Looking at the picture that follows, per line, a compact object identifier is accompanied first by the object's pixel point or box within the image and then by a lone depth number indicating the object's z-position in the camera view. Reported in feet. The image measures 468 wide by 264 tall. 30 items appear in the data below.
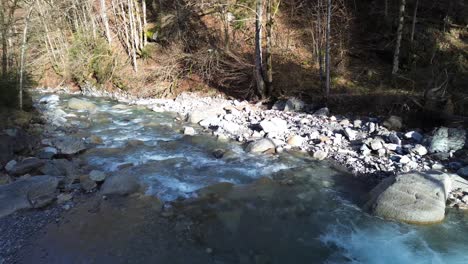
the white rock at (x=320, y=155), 30.58
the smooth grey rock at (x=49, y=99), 50.85
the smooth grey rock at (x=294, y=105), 41.88
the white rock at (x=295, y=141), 33.17
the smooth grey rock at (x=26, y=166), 26.73
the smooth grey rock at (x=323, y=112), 39.09
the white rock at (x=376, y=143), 30.34
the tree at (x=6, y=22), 38.29
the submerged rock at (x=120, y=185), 24.98
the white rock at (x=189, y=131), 37.50
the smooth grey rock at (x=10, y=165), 26.94
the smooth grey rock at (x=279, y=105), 43.24
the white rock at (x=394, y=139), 31.32
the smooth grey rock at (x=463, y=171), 26.09
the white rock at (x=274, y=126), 35.88
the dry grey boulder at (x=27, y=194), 22.43
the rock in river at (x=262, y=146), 32.12
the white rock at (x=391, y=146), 30.38
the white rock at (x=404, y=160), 27.93
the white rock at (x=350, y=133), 33.09
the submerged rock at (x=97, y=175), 26.11
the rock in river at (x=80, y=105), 48.21
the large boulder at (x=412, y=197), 21.30
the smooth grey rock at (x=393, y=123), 34.17
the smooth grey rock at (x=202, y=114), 42.02
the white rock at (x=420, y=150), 29.30
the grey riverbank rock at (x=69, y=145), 31.43
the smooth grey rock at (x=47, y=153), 30.12
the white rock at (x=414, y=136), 31.53
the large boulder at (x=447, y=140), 29.48
